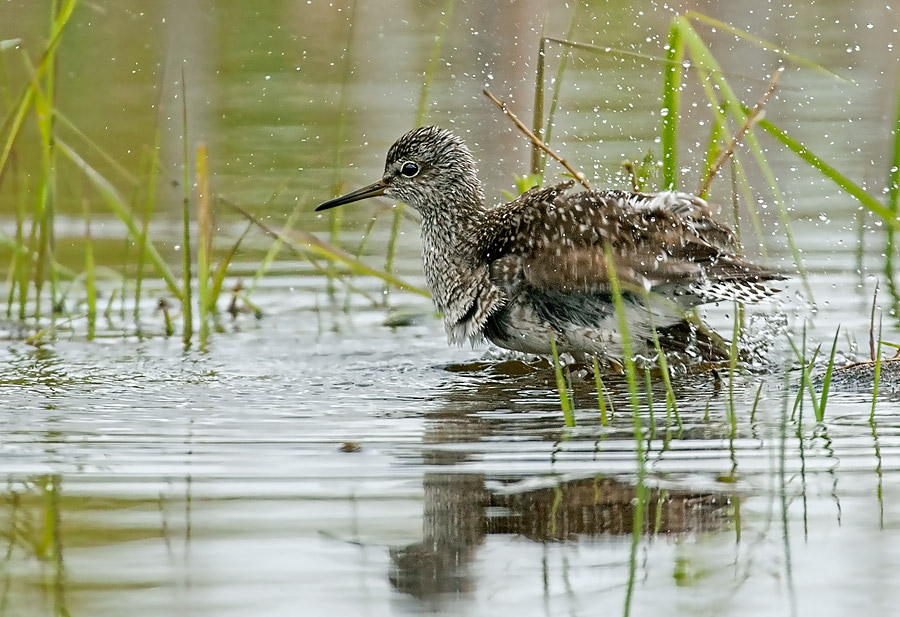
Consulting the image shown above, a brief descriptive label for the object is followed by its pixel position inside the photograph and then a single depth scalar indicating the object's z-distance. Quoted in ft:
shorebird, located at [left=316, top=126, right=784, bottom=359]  36.29
